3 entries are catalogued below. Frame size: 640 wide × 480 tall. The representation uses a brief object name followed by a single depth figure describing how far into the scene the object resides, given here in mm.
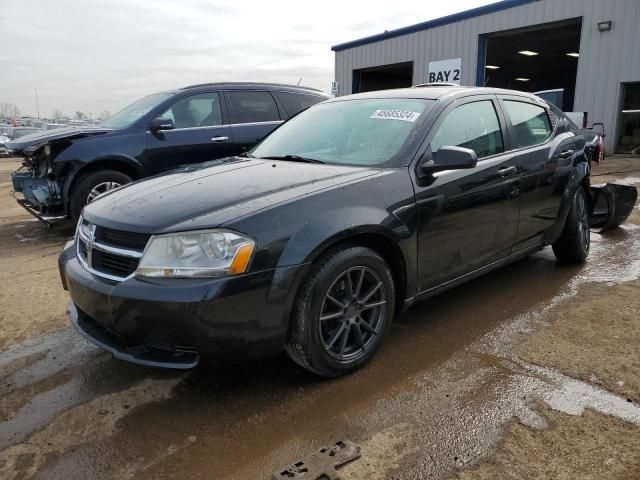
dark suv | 5949
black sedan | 2377
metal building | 14680
